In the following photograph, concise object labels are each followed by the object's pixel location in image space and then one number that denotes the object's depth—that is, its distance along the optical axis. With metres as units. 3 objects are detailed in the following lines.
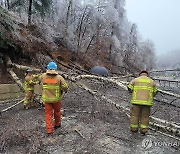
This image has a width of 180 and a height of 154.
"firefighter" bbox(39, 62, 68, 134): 3.14
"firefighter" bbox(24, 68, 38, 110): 4.57
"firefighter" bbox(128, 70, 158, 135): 3.17
